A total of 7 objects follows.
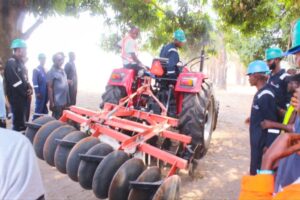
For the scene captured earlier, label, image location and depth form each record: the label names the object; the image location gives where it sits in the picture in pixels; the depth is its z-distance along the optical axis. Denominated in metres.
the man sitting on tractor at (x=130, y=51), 5.45
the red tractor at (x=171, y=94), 4.50
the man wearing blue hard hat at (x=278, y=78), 3.63
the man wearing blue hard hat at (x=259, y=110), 3.32
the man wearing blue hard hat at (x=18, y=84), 5.57
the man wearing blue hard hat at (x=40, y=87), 6.45
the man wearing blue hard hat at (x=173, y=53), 4.83
